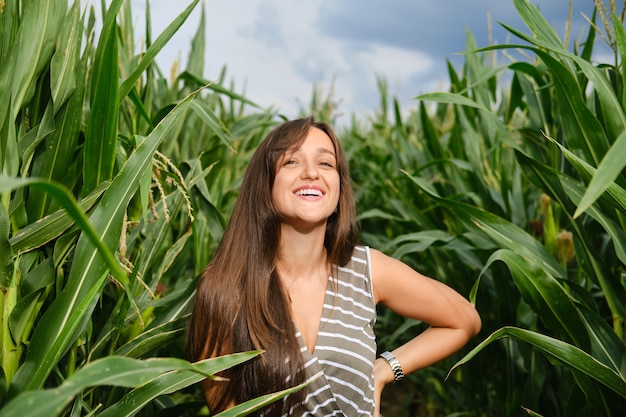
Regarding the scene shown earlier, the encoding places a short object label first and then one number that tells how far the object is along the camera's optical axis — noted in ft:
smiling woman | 3.68
